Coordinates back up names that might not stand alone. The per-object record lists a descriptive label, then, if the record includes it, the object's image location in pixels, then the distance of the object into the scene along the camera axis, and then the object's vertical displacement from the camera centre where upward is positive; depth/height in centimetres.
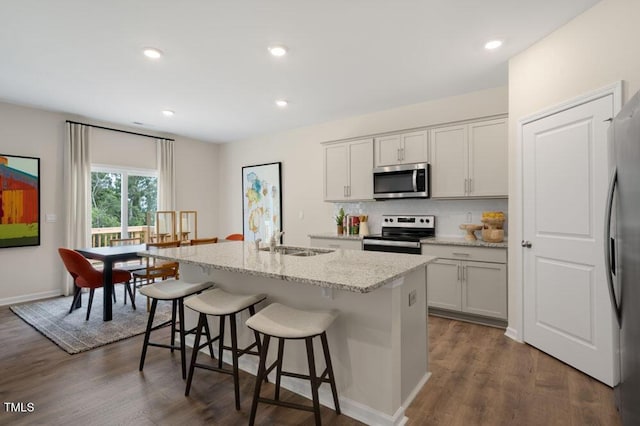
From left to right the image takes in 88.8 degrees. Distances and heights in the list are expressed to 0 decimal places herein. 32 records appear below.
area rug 309 -118
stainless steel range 382 -28
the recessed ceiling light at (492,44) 276 +144
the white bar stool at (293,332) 172 -62
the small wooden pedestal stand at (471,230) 367 -20
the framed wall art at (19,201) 423 +18
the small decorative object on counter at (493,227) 345 -16
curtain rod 482 +136
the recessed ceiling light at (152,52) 283 +143
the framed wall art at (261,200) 591 +26
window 515 +20
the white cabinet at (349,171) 447 +60
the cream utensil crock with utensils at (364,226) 461 -18
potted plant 484 -13
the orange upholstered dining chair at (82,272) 356 -65
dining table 361 -52
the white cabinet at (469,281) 329 -72
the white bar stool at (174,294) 242 -60
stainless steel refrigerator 133 -16
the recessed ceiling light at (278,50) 283 +144
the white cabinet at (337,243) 430 -41
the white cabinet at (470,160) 351 +59
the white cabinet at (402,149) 402 +82
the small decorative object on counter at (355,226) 477 -19
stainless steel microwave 395 +40
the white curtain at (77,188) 468 +38
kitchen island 183 -62
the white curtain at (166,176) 583 +68
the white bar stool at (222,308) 205 -61
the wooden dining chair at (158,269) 384 -66
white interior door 230 -20
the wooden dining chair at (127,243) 432 -47
